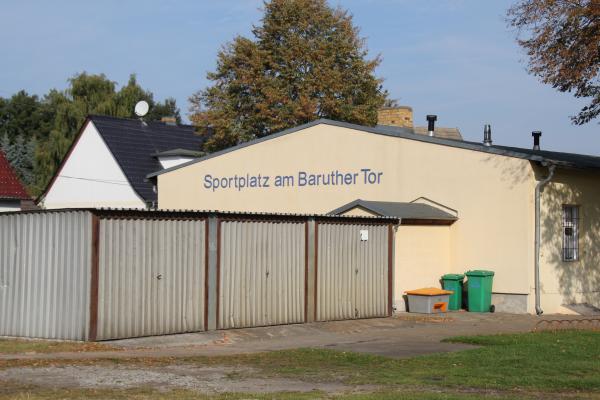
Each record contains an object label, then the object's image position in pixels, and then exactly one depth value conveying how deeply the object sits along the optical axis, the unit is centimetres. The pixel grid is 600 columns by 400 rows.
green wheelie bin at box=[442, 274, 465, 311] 2406
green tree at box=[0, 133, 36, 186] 7331
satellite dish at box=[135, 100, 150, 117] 4634
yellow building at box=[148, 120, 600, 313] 2381
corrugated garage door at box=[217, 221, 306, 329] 1858
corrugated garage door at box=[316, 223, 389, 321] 2044
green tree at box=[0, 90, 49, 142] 8281
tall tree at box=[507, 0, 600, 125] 2148
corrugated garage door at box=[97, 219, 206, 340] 1641
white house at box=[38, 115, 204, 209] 4372
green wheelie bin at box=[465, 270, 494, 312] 2369
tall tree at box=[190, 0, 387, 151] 4344
